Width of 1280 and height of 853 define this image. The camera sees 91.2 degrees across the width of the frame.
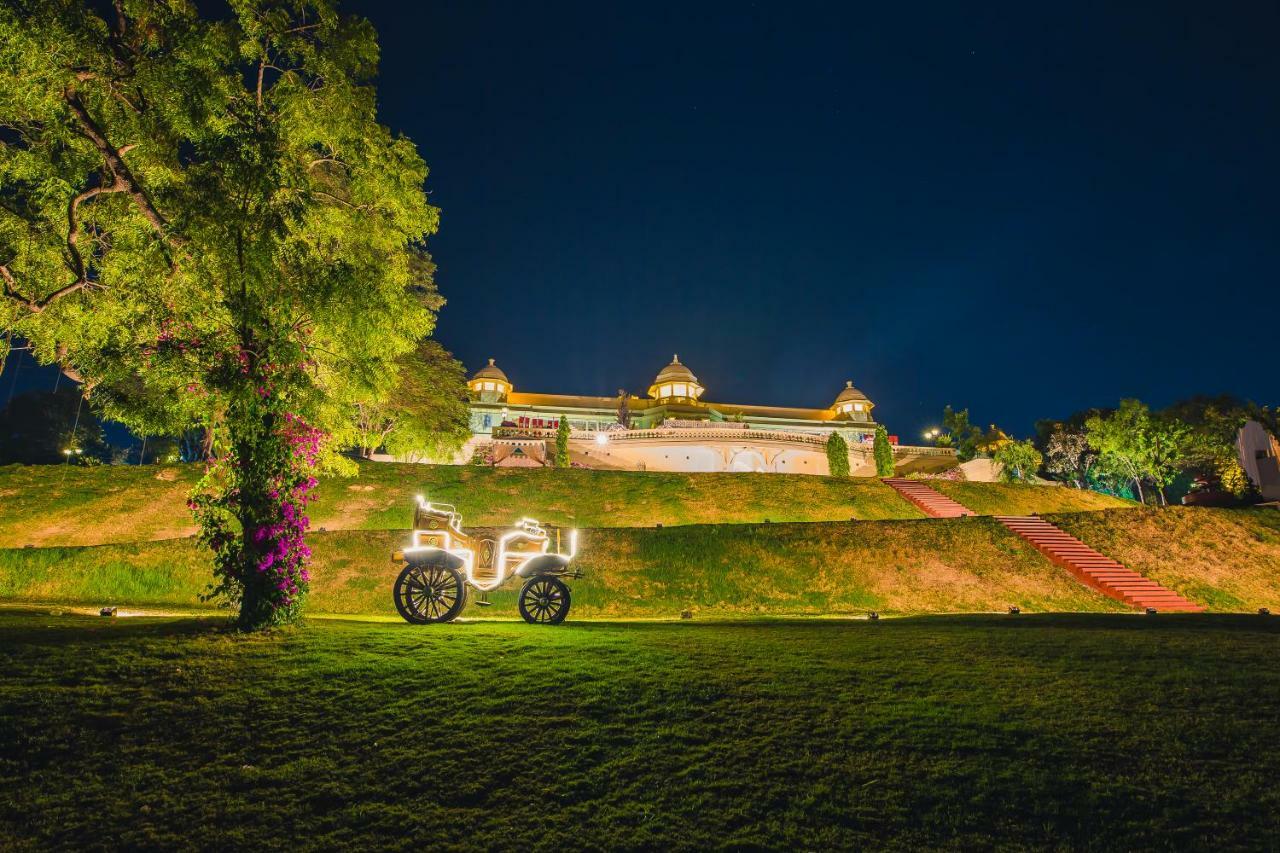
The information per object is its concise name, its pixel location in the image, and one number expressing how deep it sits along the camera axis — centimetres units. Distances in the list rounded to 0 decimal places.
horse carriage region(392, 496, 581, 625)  1175
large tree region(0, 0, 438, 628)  1185
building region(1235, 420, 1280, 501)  3584
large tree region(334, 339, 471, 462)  2925
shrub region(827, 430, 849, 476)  4753
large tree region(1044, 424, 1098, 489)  6838
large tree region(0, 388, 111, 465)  7300
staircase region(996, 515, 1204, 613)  2236
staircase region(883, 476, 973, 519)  3534
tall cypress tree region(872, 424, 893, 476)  4831
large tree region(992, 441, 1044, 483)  5206
